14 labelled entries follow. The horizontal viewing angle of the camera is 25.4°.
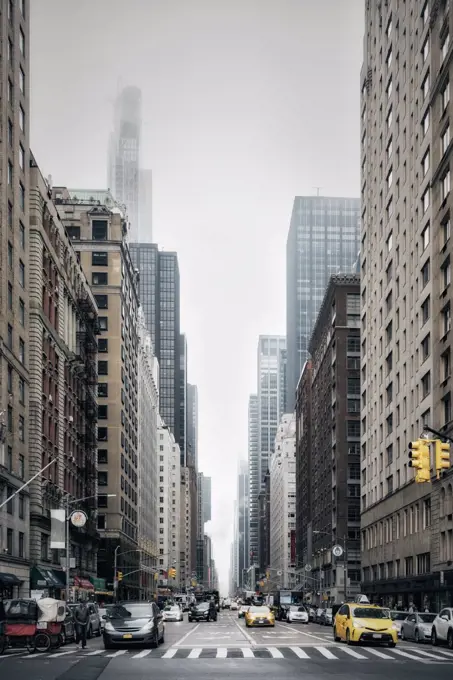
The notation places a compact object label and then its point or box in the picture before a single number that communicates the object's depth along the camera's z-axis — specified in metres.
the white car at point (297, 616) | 87.12
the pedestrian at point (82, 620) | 38.94
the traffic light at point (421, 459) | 29.44
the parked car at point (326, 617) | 79.06
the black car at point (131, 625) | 38.75
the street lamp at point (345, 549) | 122.08
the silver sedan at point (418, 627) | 46.47
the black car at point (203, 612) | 88.75
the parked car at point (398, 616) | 53.67
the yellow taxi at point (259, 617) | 67.38
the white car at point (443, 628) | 41.72
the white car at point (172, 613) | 92.19
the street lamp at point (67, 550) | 70.56
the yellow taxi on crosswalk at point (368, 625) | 40.53
